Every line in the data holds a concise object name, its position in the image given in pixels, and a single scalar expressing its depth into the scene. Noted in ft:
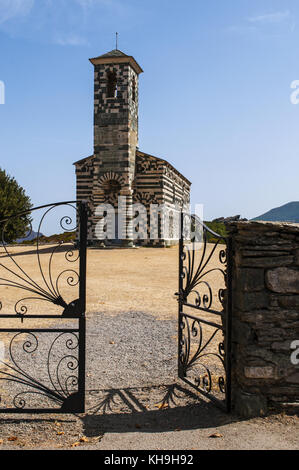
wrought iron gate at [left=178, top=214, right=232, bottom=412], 16.02
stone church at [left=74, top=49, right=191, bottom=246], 94.68
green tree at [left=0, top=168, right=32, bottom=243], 100.56
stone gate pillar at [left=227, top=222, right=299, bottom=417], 15.30
